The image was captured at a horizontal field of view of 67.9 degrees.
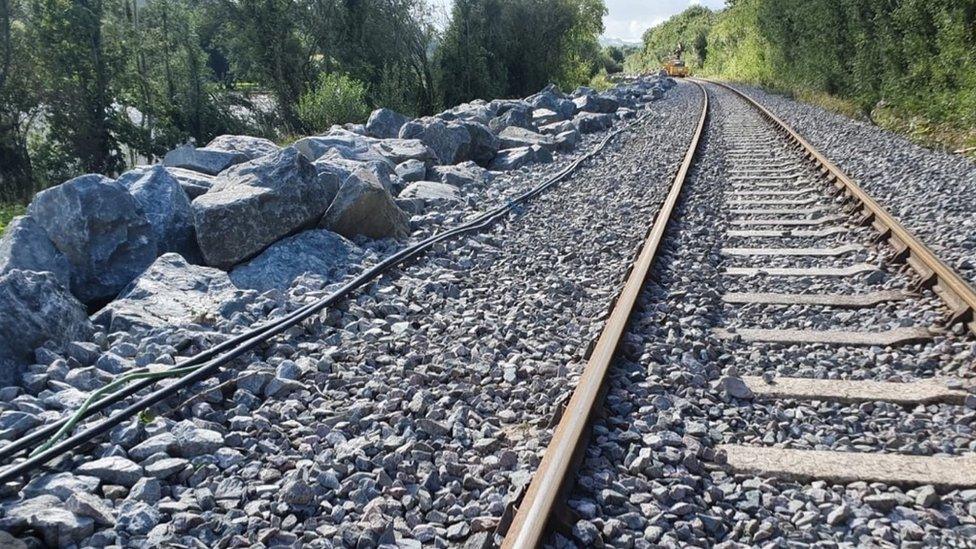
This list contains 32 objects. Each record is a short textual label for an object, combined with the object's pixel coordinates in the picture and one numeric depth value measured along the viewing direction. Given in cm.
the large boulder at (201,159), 795
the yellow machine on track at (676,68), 5262
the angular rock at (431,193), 812
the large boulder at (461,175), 936
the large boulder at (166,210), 597
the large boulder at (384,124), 1215
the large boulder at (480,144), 1141
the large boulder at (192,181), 702
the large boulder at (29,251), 480
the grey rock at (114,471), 284
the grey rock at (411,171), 917
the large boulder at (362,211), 647
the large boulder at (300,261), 544
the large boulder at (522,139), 1235
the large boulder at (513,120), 1434
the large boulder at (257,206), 571
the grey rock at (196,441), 305
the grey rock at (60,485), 269
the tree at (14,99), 1822
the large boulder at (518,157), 1097
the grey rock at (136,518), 255
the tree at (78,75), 1855
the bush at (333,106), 1723
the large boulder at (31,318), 378
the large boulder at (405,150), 988
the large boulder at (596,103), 1922
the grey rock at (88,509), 255
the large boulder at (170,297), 447
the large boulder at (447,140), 1087
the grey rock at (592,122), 1558
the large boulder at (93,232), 527
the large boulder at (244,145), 871
